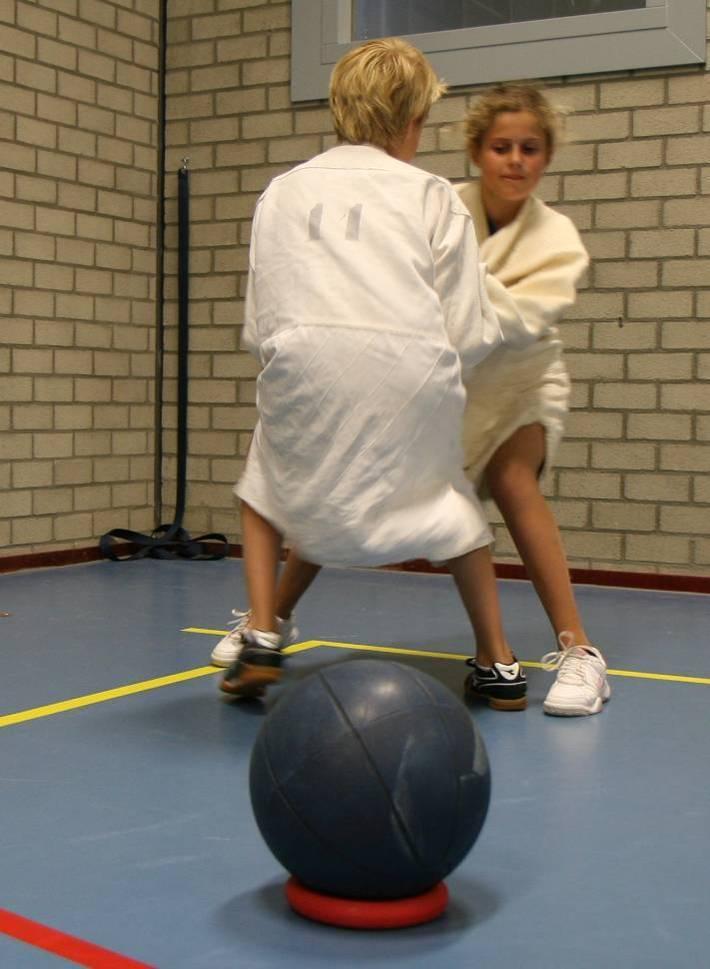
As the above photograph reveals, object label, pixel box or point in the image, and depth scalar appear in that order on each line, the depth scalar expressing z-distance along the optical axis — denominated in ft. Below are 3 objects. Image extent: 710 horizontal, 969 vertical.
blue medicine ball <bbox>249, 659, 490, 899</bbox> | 4.99
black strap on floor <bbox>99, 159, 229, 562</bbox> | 18.15
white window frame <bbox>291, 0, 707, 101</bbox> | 15.66
